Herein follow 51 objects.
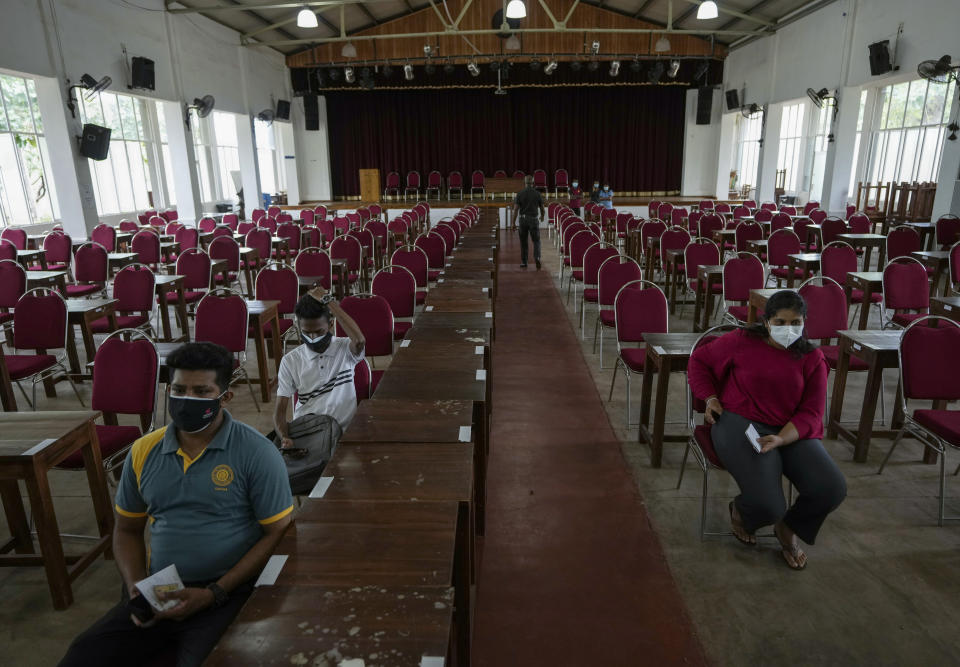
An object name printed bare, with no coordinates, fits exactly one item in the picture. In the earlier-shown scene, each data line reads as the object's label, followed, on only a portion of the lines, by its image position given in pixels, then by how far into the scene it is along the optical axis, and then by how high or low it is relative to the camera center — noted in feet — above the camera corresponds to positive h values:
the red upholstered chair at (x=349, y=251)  27.37 -2.99
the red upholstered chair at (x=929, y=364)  11.41 -3.48
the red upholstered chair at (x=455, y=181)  69.00 +0.35
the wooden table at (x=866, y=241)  28.45 -2.90
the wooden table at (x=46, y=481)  8.18 -4.21
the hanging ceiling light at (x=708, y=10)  31.45 +8.91
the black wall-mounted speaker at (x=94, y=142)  35.37 +2.73
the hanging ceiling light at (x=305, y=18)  31.76 +8.81
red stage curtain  70.23 +5.90
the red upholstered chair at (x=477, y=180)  69.87 +0.43
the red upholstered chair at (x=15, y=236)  30.73 -2.37
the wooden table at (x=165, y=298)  20.26 -3.75
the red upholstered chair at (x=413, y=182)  69.62 +0.29
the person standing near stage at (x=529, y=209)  33.42 -1.42
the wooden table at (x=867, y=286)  19.19 -3.38
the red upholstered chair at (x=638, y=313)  15.65 -3.39
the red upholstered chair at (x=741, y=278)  19.93 -3.20
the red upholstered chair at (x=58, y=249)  29.43 -2.92
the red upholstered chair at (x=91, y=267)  24.02 -3.12
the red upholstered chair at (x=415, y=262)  23.00 -2.92
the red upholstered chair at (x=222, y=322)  15.42 -3.43
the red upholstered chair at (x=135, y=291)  19.43 -3.32
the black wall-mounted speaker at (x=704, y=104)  63.16 +8.10
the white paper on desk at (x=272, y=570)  5.56 -3.60
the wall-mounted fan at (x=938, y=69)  31.60 +5.72
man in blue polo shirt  6.55 -3.37
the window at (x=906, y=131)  40.39 +3.43
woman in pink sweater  9.39 -3.93
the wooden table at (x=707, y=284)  21.48 -3.73
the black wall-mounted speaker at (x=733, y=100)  60.80 +8.15
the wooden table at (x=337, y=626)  4.70 -3.61
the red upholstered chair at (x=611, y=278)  19.36 -3.06
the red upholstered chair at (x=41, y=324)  15.39 -3.42
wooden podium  66.08 +0.21
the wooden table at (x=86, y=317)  16.34 -3.54
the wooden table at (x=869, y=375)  12.18 -4.09
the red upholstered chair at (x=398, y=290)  18.52 -3.21
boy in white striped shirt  10.36 -3.21
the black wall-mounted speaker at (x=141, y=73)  38.24 +7.31
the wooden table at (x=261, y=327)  16.39 -3.94
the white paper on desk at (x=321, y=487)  7.02 -3.55
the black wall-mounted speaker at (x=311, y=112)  65.31 +8.00
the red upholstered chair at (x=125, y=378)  11.01 -3.44
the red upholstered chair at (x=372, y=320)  15.16 -3.37
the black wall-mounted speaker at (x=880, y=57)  37.04 +7.52
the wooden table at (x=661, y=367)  12.39 -3.85
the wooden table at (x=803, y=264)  23.76 -3.30
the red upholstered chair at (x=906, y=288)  18.74 -3.37
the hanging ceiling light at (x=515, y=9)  32.19 +9.28
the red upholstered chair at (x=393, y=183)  69.05 +0.20
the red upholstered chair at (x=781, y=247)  26.76 -2.95
